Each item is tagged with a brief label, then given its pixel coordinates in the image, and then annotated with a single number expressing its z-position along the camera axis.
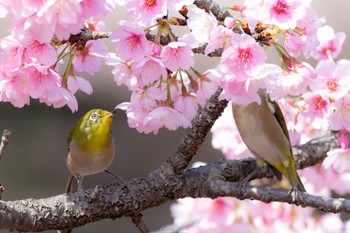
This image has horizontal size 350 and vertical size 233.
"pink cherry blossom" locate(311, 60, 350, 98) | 3.92
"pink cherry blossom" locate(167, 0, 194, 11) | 3.77
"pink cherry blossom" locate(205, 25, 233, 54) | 3.78
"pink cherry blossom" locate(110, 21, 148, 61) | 3.78
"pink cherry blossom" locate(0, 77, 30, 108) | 3.81
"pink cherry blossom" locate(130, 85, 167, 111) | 3.86
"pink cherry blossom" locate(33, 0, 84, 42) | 3.70
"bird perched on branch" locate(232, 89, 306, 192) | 4.03
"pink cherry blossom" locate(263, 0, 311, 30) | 3.78
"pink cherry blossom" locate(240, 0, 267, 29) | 3.78
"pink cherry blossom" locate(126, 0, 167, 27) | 3.77
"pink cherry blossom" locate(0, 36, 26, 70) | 3.78
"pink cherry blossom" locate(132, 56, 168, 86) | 3.81
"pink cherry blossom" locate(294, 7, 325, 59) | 3.80
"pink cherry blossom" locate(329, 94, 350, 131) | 3.92
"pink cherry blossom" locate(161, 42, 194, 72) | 3.79
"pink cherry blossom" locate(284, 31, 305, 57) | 3.82
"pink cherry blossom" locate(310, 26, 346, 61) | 4.01
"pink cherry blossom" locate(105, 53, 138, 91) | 3.86
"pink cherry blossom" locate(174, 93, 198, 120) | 3.89
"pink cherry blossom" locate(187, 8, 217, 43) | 3.78
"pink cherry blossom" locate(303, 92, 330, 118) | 3.93
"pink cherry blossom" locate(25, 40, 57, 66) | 3.77
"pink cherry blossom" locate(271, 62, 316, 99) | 3.81
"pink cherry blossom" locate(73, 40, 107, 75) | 3.87
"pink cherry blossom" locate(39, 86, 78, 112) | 3.81
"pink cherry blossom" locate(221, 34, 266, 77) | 3.77
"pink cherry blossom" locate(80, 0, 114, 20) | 3.72
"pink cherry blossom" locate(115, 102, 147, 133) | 3.89
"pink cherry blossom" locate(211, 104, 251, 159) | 4.10
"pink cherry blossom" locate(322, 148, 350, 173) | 3.96
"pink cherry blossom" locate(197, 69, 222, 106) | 3.87
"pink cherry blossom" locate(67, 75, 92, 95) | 3.86
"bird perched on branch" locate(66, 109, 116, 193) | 4.03
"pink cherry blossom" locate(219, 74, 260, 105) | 3.79
